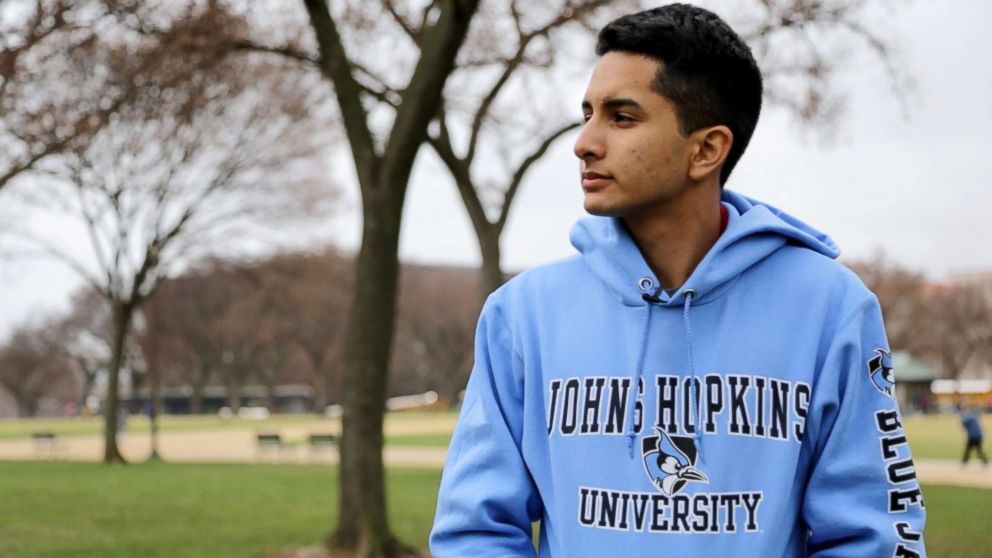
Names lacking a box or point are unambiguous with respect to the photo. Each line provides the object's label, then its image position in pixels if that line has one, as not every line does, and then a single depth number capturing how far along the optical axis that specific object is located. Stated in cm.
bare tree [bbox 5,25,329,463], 2886
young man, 214
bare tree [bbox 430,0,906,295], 1577
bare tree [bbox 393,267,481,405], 8819
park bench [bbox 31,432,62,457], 3900
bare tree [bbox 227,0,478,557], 1198
